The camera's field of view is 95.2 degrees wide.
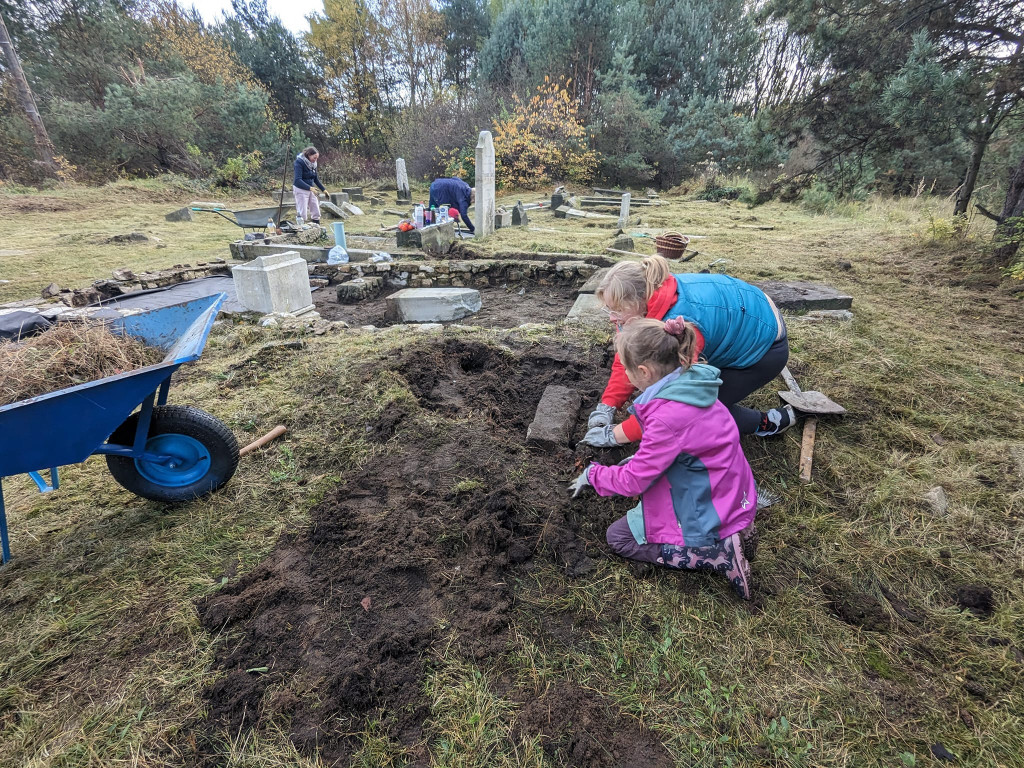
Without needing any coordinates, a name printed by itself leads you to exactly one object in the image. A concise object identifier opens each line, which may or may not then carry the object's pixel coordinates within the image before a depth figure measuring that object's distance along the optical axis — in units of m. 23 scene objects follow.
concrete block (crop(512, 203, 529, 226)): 12.79
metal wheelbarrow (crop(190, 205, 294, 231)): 9.96
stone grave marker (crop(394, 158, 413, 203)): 18.58
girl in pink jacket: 2.00
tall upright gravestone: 10.91
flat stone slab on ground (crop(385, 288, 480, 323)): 6.03
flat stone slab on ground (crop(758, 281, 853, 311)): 5.13
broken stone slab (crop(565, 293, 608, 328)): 5.14
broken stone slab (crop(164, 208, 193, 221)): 13.90
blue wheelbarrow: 1.94
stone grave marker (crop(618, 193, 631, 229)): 12.51
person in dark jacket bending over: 10.77
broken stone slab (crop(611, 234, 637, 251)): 8.85
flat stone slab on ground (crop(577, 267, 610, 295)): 6.40
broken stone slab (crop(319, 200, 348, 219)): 14.81
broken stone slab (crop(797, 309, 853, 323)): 4.86
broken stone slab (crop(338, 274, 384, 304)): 7.08
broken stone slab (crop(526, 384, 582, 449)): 2.96
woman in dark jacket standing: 11.11
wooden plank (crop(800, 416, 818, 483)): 2.80
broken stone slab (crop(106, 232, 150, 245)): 10.52
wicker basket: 5.61
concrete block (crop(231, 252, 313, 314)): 5.61
